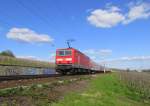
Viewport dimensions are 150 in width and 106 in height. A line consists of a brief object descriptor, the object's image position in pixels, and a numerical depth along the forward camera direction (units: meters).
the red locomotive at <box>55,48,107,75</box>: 15.79
